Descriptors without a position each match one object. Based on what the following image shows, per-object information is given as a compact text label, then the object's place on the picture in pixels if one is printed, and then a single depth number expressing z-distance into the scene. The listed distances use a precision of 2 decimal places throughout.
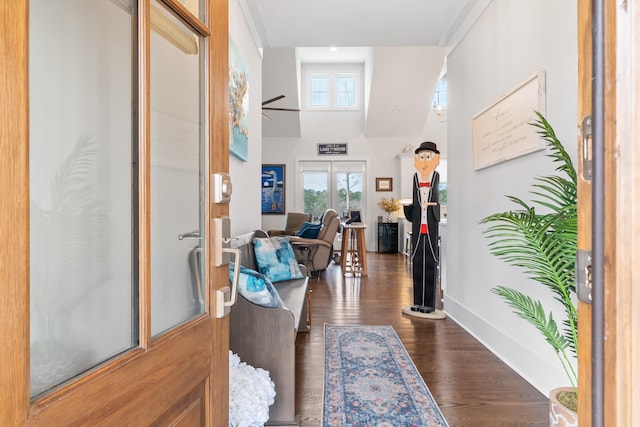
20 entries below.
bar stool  5.21
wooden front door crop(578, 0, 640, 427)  0.39
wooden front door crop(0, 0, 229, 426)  0.43
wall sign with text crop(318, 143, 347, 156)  8.27
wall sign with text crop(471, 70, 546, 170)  1.93
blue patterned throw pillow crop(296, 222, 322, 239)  5.17
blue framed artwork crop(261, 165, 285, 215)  8.32
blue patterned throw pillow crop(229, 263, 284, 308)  1.64
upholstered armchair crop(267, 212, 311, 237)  7.15
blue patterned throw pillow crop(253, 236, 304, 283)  2.76
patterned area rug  1.65
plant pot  1.08
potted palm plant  1.17
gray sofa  1.61
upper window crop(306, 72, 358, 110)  8.31
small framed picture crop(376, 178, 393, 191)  8.23
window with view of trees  8.34
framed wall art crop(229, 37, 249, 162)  2.32
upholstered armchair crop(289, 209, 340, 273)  4.92
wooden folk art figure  3.22
